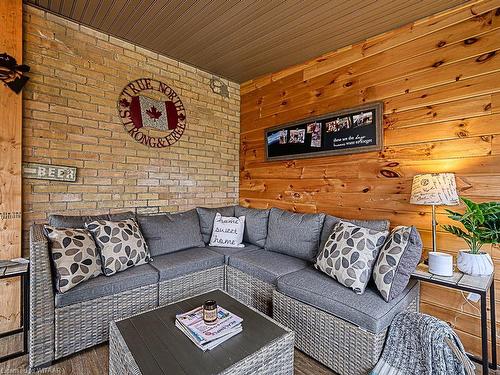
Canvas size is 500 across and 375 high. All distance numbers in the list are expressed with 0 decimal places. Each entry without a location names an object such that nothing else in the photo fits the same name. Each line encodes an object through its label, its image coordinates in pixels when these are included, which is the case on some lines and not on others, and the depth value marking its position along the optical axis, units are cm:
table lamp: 170
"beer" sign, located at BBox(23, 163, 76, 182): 218
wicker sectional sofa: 162
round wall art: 275
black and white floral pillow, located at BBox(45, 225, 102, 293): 176
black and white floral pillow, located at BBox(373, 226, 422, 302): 164
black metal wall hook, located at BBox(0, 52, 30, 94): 200
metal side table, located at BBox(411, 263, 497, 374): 152
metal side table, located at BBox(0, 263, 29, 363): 172
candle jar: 141
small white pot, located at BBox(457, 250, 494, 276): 167
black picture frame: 238
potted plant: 159
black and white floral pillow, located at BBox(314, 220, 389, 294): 175
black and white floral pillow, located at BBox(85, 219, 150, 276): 204
